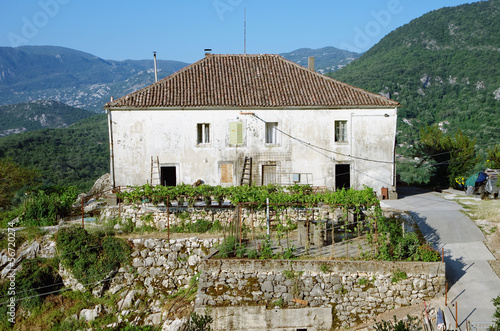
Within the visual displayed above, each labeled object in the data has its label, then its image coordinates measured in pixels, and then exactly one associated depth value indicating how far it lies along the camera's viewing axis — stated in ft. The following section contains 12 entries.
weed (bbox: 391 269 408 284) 46.52
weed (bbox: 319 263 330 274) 47.32
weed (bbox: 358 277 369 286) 46.93
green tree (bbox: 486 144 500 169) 90.23
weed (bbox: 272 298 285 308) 46.42
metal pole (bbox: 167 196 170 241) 57.36
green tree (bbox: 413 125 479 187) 91.50
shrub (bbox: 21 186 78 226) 62.75
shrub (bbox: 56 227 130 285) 54.29
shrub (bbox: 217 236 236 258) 50.06
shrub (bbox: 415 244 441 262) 47.50
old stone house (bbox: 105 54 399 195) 73.77
